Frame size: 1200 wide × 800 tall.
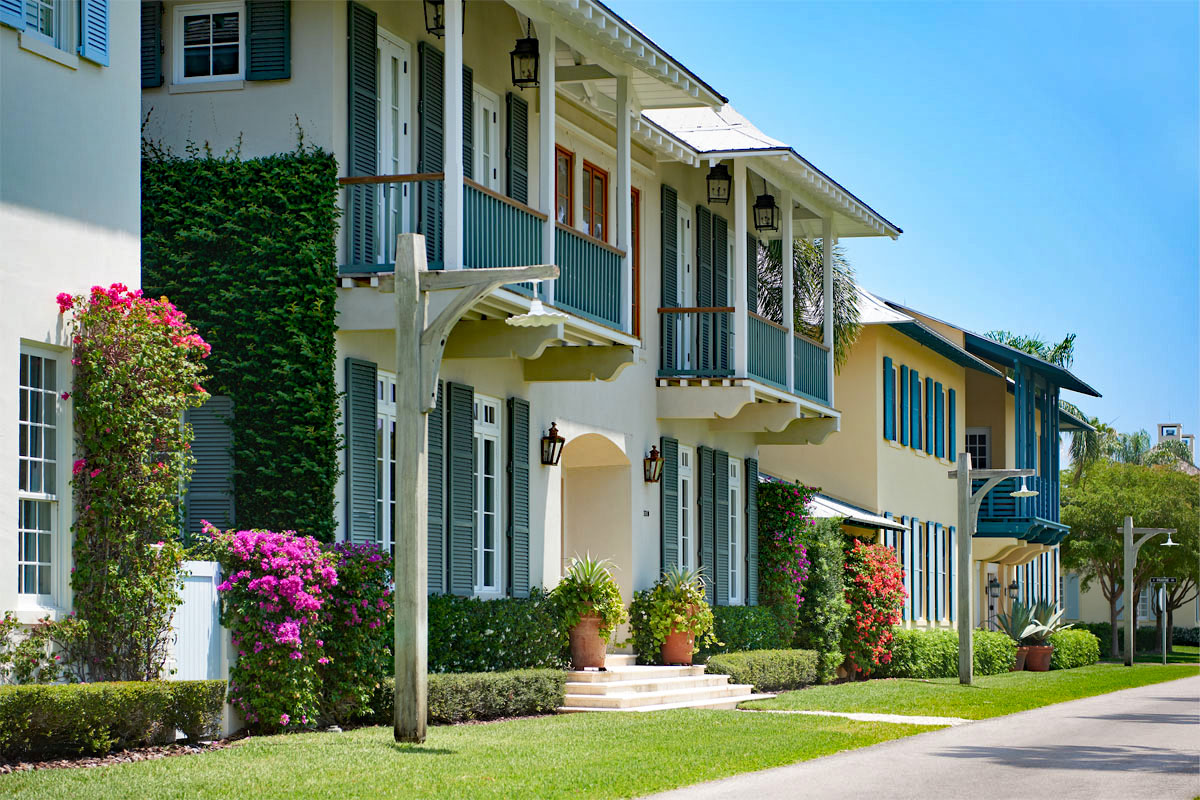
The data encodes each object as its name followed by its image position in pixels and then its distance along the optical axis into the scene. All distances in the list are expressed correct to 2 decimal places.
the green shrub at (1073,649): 38.31
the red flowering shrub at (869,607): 27.88
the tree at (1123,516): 53.06
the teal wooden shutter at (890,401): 33.53
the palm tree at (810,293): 30.83
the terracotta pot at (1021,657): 36.47
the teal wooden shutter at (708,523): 24.34
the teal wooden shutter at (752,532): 25.83
